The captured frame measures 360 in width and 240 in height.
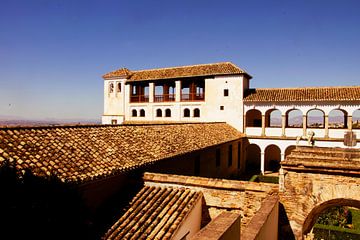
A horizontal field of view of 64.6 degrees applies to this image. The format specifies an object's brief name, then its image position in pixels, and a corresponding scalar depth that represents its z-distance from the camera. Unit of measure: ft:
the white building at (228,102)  83.35
